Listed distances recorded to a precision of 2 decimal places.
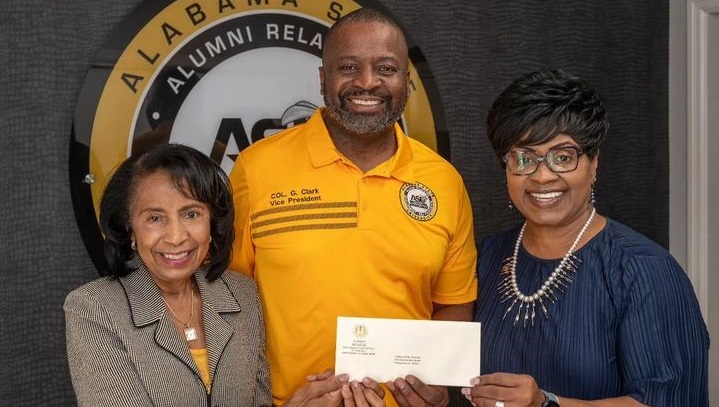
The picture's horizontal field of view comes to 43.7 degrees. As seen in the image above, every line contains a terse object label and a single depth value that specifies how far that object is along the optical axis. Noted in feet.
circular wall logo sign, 9.41
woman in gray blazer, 7.16
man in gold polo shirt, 8.46
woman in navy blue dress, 7.39
